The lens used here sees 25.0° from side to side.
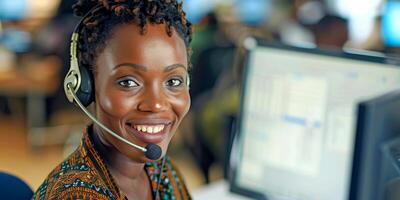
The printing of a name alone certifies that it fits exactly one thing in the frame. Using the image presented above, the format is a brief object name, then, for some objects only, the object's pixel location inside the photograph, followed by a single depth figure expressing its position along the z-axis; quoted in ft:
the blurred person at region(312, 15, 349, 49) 10.89
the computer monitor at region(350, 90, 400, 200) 2.97
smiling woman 3.51
